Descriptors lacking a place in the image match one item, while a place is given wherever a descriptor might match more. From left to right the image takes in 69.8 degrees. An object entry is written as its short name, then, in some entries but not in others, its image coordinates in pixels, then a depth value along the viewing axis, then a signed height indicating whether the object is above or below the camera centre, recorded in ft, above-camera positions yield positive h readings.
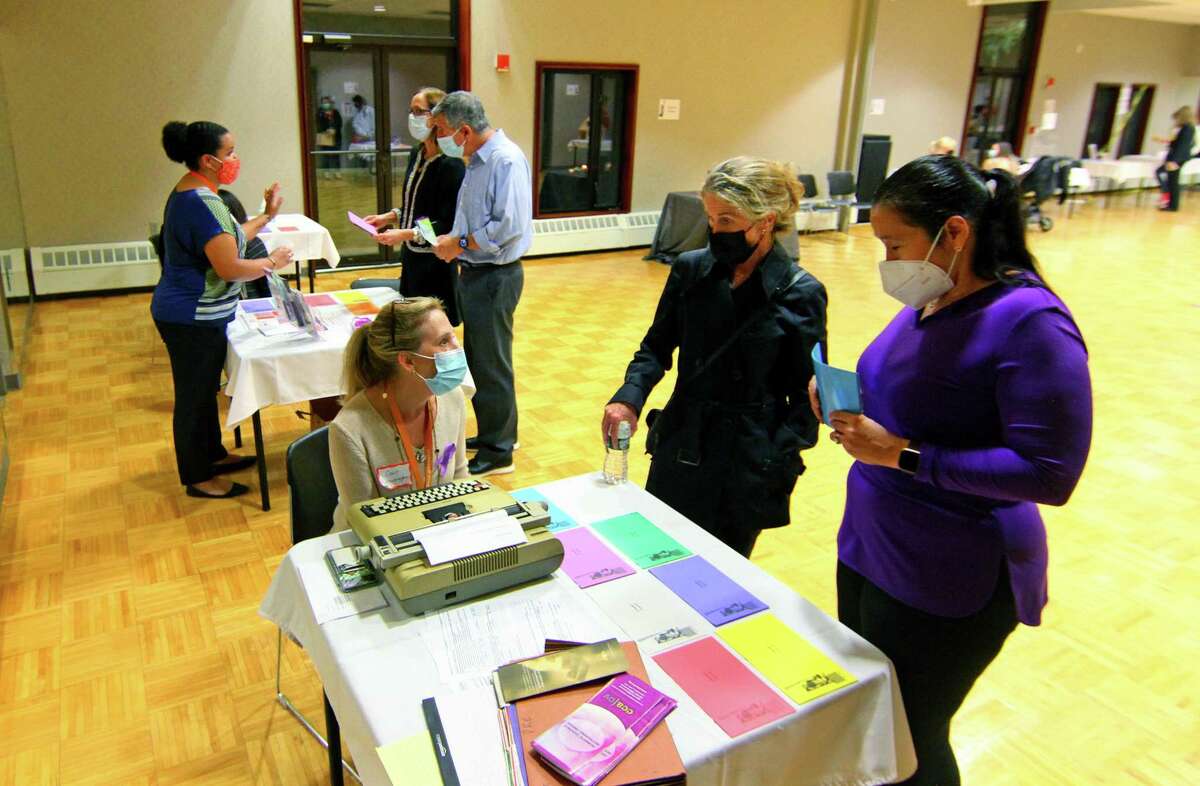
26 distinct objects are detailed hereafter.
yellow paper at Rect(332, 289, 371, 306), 14.09 -2.90
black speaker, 39.70 -1.11
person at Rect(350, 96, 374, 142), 27.37 -0.20
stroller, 39.47 -1.73
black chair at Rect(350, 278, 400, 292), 16.42 -3.13
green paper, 6.45 -3.06
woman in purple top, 4.78 -1.66
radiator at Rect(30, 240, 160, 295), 23.69 -4.44
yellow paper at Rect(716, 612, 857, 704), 5.10 -3.11
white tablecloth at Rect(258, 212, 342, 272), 19.84 -2.89
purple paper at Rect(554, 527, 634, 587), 6.14 -3.07
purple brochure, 4.33 -3.06
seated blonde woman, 7.27 -2.41
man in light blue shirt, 13.01 -1.91
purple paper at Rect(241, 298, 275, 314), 13.39 -2.96
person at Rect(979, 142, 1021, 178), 37.93 -0.61
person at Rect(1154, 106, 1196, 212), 45.50 +0.07
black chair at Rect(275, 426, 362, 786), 7.79 -3.30
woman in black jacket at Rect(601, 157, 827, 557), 6.97 -1.90
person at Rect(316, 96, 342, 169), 26.91 -0.55
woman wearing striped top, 11.57 -2.24
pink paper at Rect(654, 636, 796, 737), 4.82 -3.12
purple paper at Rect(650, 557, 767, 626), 5.80 -3.08
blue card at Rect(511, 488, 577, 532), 6.87 -3.06
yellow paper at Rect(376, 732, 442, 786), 4.29 -3.15
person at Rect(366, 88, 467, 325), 14.51 -1.58
